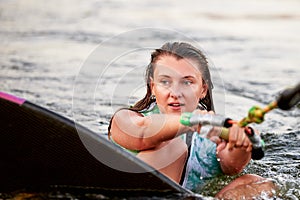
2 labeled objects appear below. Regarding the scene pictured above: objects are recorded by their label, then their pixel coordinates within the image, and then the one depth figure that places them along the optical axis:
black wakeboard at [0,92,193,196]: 6.70
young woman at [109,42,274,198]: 7.14
